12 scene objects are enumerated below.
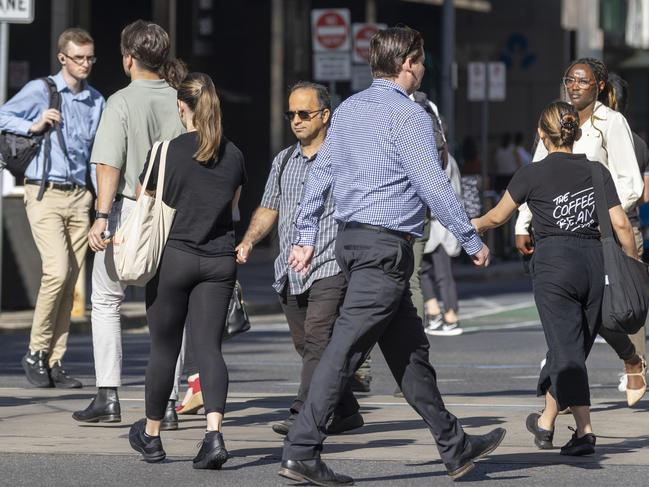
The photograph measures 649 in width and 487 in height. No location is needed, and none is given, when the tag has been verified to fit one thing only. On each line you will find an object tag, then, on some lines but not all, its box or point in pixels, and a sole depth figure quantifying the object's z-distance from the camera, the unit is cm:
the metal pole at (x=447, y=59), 4753
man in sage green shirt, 1636
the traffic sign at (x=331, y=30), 4178
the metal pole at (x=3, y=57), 2814
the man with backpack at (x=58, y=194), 2022
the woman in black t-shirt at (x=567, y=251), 1523
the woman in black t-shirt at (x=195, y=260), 1456
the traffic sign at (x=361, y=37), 4447
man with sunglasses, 1630
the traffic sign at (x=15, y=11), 2777
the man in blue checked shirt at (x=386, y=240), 1357
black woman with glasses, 1791
